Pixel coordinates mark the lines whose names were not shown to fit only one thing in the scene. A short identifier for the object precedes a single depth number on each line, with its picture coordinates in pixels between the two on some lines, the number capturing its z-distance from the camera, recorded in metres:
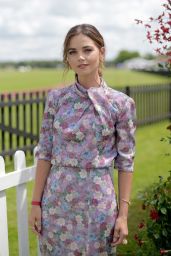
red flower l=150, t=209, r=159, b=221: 3.41
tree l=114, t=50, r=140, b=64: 153.12
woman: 2.60
